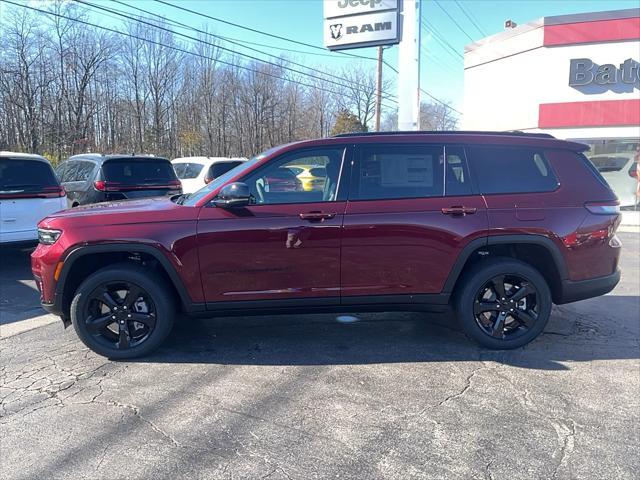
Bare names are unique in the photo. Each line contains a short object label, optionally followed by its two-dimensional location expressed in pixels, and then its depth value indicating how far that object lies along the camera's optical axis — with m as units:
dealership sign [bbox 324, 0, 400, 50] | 14.92
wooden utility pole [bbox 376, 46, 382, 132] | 24.18
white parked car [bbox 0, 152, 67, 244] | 6.57
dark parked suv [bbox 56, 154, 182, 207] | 8.66
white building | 17.08
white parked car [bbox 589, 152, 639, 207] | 17.03
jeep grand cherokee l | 3.87
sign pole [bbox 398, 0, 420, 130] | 14.37
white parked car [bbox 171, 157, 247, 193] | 12.70
